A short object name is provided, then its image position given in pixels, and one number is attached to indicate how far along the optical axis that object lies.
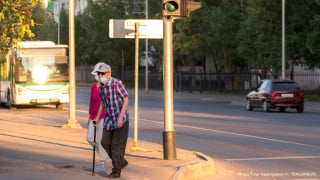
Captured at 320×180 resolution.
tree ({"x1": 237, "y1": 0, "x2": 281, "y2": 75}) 46.62
